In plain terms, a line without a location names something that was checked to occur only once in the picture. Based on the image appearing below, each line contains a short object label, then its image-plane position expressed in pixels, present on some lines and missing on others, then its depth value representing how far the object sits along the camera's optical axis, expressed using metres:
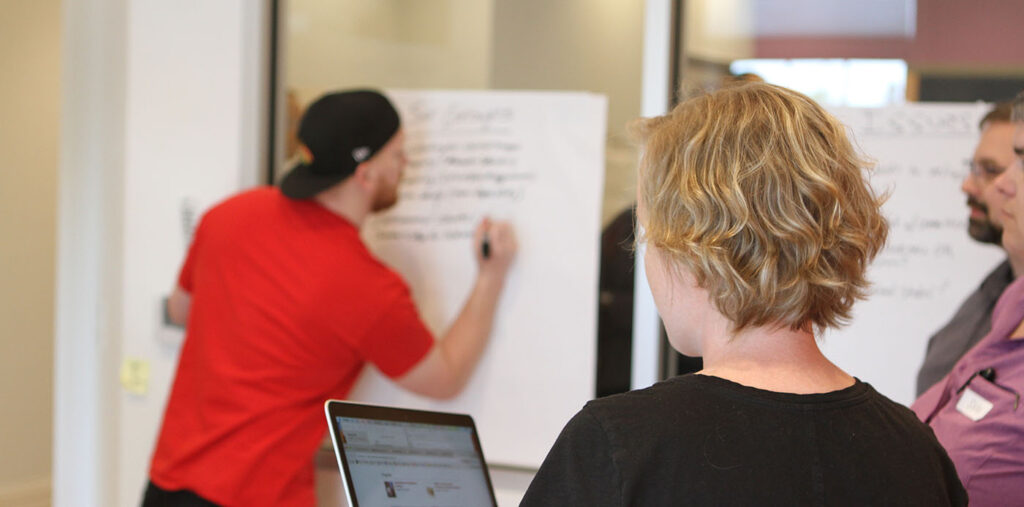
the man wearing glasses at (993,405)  2.23
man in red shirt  2.96
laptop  2.11
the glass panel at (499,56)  3.28
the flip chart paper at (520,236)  3.27
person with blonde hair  1.86
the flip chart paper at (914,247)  3.04
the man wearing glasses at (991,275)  2.82
